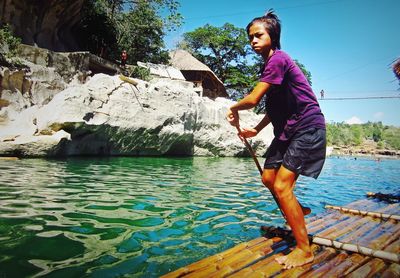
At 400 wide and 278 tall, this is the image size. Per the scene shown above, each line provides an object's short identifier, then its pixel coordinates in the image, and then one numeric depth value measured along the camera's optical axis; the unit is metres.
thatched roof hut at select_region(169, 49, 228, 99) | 30.01
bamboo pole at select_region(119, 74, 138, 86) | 14.55
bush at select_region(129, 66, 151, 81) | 19.44
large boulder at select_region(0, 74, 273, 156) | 10.86
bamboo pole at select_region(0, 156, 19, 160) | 9.17
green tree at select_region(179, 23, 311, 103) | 37.56
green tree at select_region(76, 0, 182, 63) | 20.70
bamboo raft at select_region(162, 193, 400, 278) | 1.97
